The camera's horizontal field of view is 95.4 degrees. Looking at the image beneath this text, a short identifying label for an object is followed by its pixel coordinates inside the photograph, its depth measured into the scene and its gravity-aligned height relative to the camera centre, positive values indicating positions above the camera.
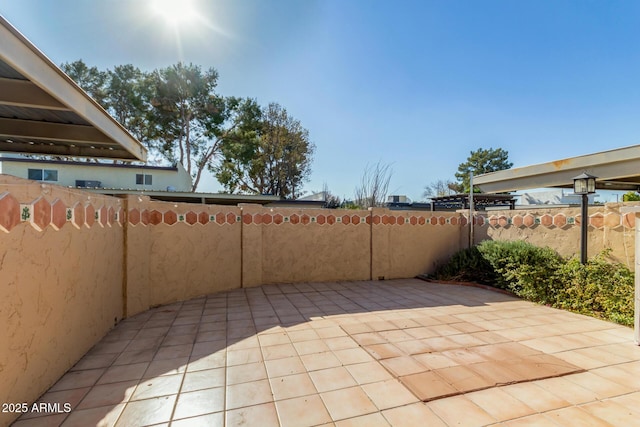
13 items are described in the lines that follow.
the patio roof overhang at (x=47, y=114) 2.32 +1.12
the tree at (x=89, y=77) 16.30 +7.53
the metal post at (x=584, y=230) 5.06 -0.31
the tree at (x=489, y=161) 31.12 +5.44
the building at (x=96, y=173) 13.29 +1.74
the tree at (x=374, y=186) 11.58 +1.03
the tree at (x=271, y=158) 18.45 +3.54
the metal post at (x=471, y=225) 7.46 -0.35
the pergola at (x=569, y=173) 6.28 +1.01
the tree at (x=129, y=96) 16.39 +6.50
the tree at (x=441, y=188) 30.44 +2.71
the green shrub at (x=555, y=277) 4.22 -1.14
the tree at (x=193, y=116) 16.70 +5.71
